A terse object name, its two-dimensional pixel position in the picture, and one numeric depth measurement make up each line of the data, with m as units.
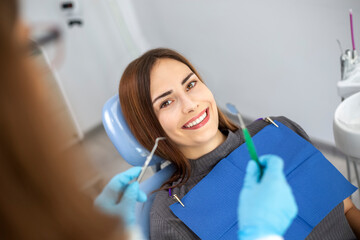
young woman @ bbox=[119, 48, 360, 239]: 1.20
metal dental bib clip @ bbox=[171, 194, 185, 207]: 1.15
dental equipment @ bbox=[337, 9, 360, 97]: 1.22
